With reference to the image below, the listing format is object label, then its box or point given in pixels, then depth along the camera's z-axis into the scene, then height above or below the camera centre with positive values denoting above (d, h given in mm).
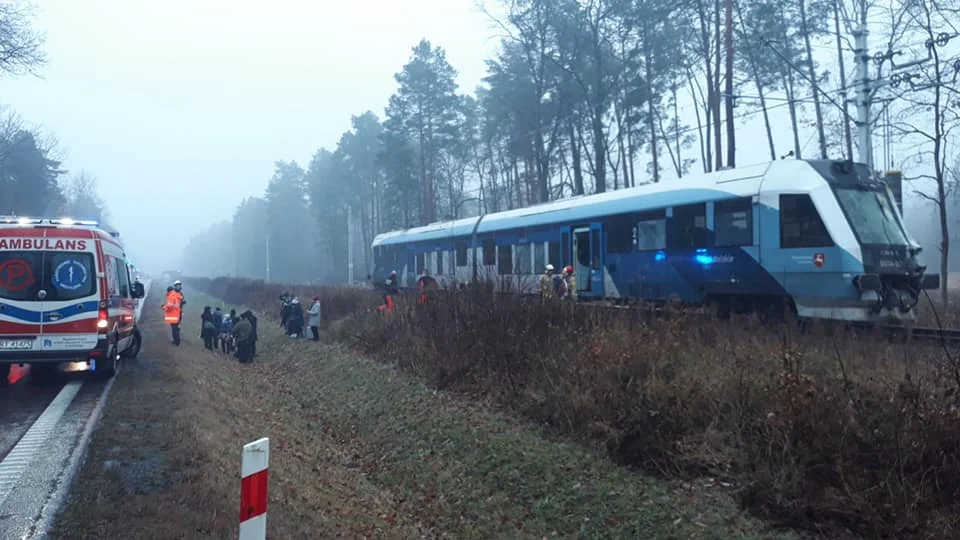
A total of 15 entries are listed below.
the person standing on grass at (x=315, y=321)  23375 -1498
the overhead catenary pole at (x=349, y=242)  61625 +2136
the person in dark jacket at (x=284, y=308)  25938 -1203
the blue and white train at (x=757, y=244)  13344 +240
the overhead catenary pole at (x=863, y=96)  17797 +3622
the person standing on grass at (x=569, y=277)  16378 -320
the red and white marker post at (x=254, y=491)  4953 -1387
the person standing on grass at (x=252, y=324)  22062 -1433
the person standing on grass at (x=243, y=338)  21781 -1815
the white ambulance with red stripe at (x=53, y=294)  12195 -225
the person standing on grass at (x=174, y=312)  21812 -1007
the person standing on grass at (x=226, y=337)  23312 -1877
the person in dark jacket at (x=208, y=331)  23359 -1682
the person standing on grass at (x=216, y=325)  23408 -1530
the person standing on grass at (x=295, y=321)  24641 -1553
